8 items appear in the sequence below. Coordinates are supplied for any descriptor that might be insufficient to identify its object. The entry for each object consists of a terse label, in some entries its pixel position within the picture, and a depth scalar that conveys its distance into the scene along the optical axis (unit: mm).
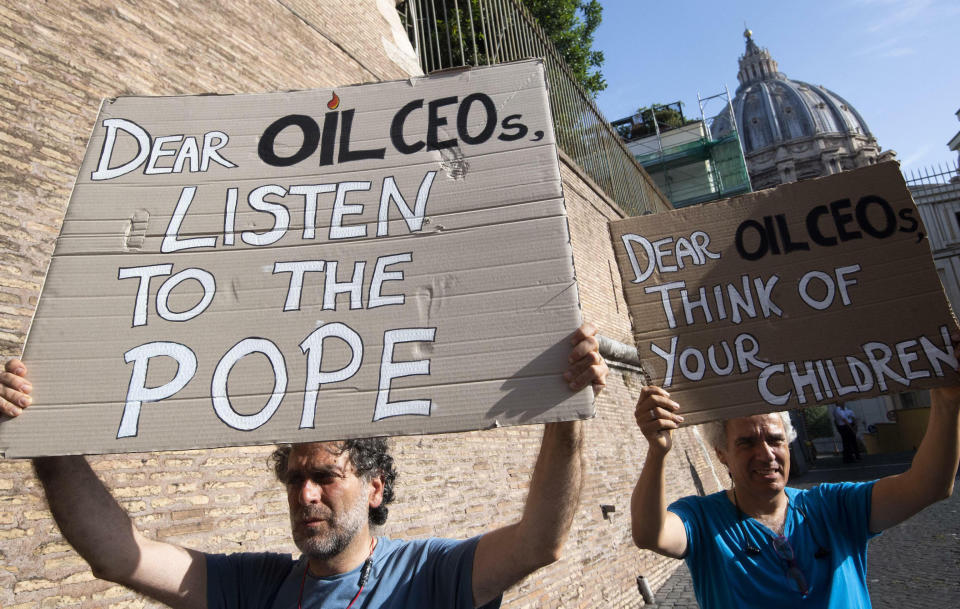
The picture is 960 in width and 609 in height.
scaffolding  24891
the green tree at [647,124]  28488
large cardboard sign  1423
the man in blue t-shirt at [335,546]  1535
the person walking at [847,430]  15873
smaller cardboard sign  1922
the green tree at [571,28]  14759
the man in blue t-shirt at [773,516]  1865
